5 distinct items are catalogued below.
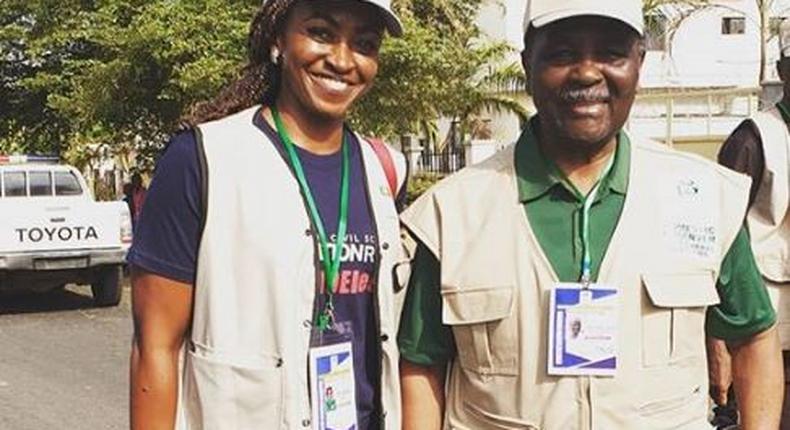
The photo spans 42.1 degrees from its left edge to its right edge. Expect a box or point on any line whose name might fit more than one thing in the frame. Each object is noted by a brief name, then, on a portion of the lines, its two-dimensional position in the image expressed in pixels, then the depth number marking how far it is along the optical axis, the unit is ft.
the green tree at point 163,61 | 40.16
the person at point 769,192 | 9.71
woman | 6.84
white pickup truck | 34.32
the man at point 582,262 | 6.75
